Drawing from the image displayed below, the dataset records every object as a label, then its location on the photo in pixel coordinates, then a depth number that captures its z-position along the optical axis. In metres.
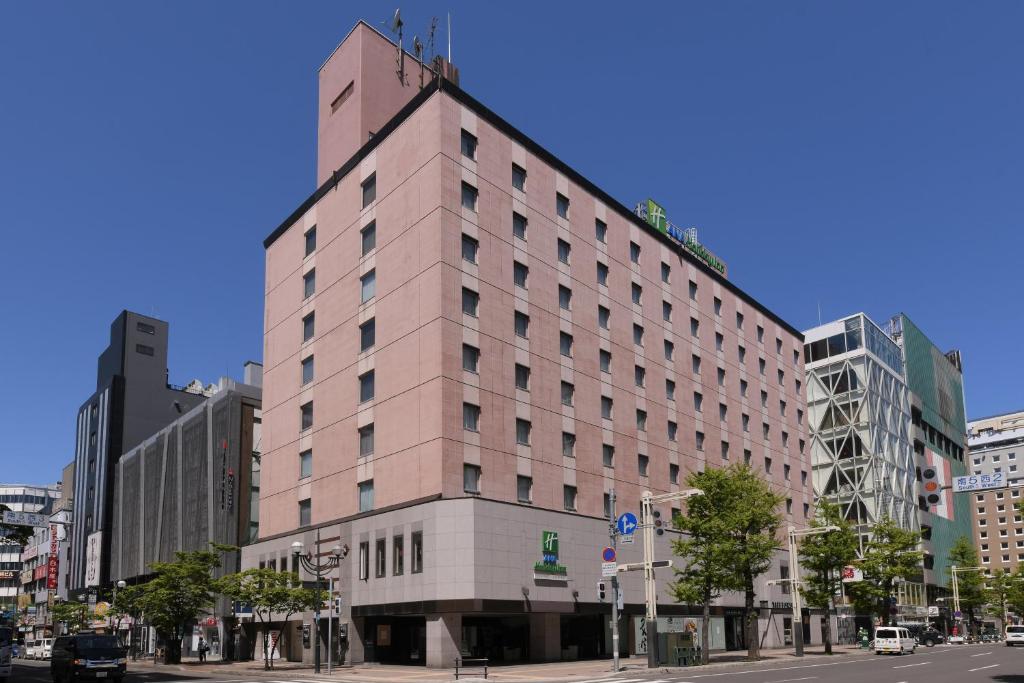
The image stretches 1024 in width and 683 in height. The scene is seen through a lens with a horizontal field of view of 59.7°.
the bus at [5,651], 39.12
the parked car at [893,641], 64.19
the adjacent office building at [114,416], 122.44
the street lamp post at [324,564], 56.12
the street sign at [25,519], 53.50
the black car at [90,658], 36.88
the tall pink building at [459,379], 51.59
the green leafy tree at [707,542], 53.62
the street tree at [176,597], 65.12
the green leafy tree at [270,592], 53.54
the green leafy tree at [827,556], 68.56
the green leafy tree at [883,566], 73.31
